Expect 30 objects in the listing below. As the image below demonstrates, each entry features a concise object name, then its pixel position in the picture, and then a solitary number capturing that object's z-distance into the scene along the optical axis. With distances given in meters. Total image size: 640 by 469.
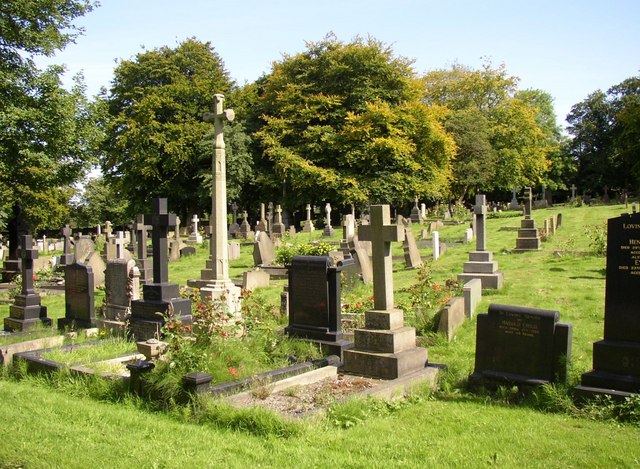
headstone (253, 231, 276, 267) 20.59
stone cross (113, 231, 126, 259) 21.38
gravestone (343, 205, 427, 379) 7.77
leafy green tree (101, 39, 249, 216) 39.56
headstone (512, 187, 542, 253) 20.33
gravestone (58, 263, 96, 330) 11.66
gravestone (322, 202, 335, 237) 32.66
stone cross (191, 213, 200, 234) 35.19
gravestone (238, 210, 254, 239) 34.44
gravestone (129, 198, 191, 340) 10.49
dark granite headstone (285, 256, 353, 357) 9.39
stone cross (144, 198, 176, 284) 10.91
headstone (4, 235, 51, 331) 12.16
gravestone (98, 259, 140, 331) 11.93
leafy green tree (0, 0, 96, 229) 18.66
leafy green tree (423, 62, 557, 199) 46.28
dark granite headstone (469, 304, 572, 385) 6.86
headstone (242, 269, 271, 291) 16.52
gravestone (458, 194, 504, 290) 14.20
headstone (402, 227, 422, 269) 18.55
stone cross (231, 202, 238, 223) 36.81
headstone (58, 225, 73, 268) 22.22
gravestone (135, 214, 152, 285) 19.17
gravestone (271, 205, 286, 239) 30.04
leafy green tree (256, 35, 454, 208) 38.97
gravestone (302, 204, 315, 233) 37.56
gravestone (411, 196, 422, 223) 38.78
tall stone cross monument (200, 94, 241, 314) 11.44
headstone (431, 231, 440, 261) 19.94
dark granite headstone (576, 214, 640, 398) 6.45
